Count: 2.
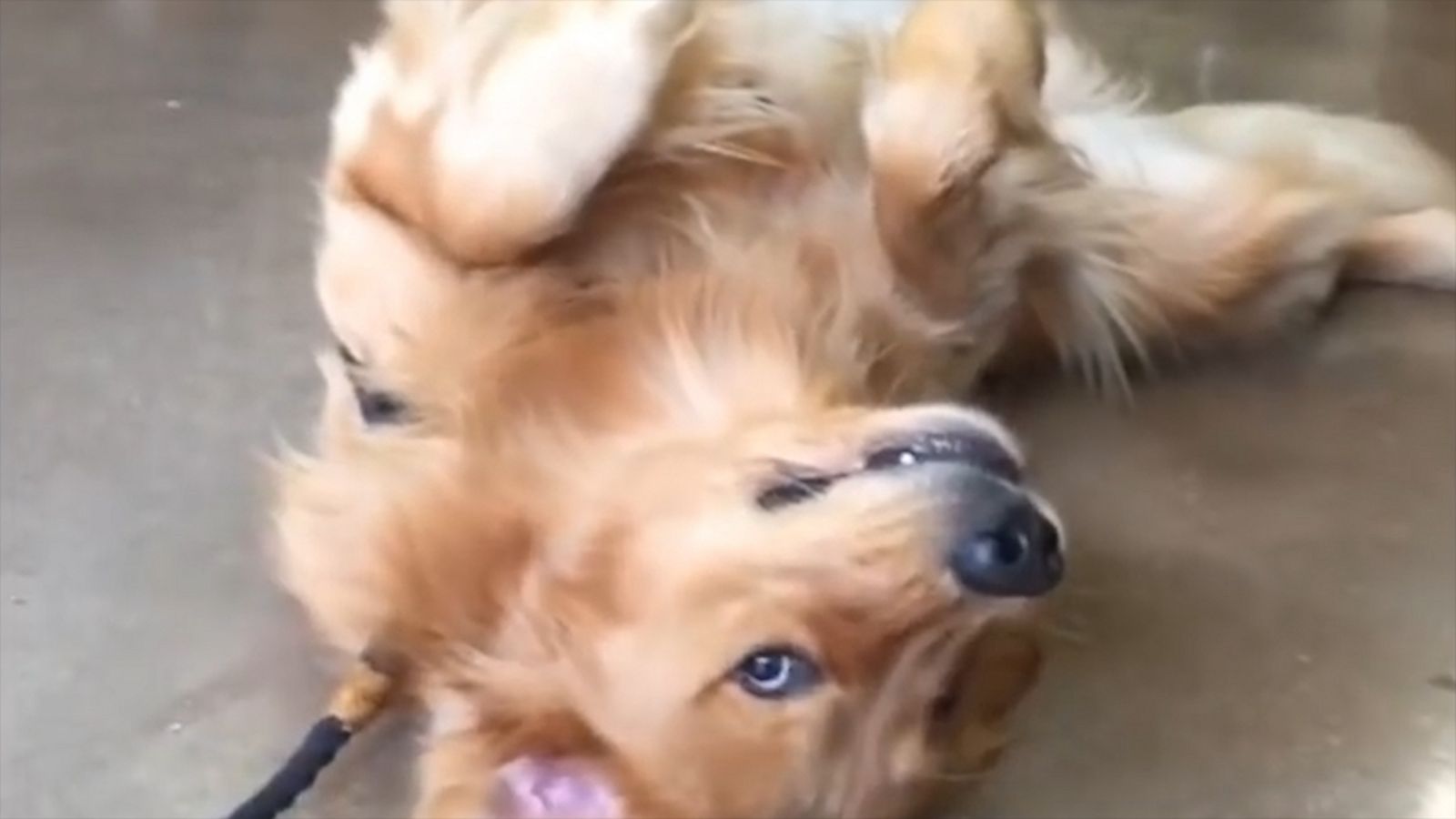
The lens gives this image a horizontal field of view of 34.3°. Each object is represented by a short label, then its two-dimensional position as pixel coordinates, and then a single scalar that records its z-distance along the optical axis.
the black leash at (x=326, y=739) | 1.86
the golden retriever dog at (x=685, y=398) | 1.54
